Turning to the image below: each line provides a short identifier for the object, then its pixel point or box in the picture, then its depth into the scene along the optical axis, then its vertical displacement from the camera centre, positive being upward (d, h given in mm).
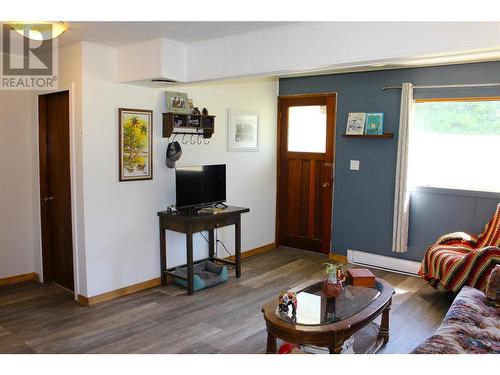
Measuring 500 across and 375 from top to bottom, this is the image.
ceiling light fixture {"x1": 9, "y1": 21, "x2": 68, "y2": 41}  2627 +669
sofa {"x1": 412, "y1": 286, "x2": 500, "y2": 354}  2309 -1045
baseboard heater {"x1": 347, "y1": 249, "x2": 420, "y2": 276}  4914 -1338
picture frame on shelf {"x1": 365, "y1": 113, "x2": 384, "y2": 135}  4957 +234
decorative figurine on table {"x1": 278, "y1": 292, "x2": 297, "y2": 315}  2756 -987
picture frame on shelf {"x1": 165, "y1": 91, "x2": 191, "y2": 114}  4383 +389
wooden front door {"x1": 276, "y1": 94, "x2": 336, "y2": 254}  5504 -344
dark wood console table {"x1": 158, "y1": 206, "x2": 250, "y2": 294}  4184 -824
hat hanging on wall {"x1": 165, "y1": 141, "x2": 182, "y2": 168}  4402 -116
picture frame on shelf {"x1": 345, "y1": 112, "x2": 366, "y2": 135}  5070 +247
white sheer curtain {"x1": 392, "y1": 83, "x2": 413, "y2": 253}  4723 -386
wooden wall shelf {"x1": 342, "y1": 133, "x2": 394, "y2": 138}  4883 +109
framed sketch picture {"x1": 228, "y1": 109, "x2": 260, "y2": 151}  5168 +148
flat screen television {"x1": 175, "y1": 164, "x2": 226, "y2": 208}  4363 -442
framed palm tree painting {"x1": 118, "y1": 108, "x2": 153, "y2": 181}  4086 -32
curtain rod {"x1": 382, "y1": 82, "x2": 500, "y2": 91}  4309 +613
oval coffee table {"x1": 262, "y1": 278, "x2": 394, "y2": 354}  2537 -1058
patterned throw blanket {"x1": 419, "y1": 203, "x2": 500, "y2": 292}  3639 -965
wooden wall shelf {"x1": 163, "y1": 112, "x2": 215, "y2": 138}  4352 +179
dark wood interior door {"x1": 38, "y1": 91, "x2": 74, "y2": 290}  4234 -490
